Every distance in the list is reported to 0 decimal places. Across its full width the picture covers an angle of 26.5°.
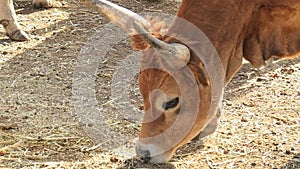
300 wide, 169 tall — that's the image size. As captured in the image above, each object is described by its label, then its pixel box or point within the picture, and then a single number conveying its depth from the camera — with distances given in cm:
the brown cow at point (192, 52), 413
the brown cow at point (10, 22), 709
